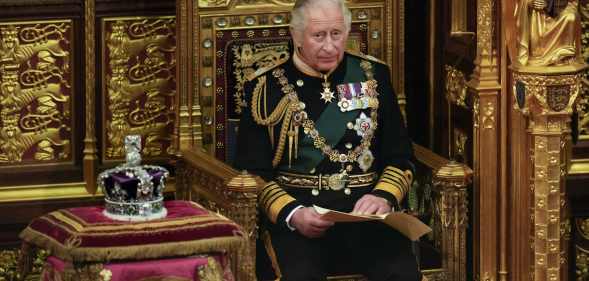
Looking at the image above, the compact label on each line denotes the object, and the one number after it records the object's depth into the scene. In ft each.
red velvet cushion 42.87
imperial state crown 43.79
